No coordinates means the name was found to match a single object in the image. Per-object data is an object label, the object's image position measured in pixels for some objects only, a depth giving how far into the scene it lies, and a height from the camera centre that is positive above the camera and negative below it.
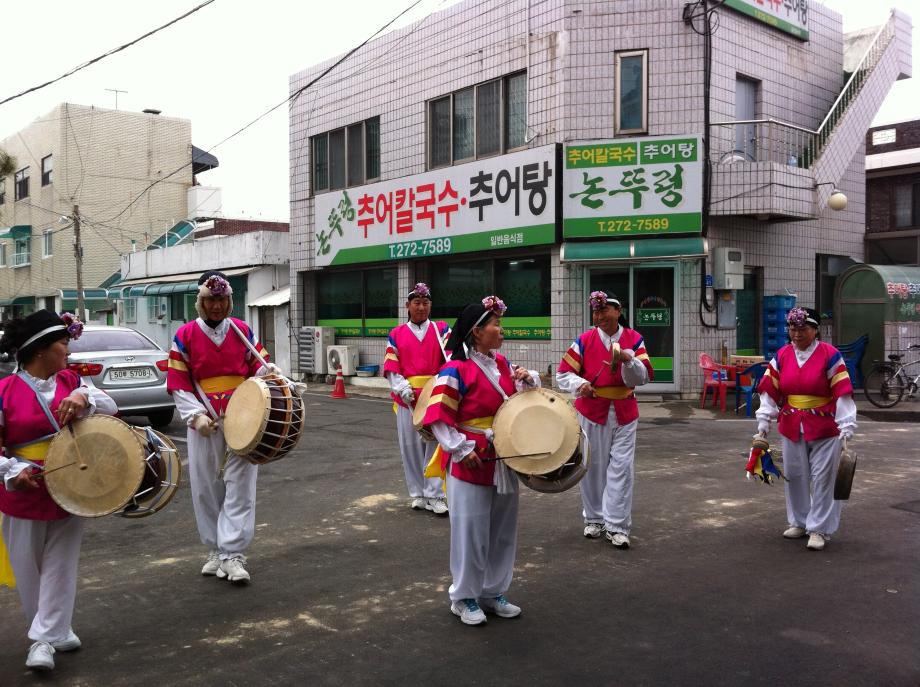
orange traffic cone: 17.56 -1.54
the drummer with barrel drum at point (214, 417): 5.38 -0.65
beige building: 36.31 +5.67
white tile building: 15.29 +3.54
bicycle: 14.37 -1.25
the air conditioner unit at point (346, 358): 20.14 -1.06
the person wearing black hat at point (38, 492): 4.05 -0.84
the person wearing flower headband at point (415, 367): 7.44 -0.48
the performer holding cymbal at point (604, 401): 6.31 -0.68
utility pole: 29.17 +2.07
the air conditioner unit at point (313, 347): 21.05 -0.84
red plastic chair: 14.28 -1.16
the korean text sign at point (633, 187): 15.04 +2.27
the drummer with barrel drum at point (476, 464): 4.57 -0.82
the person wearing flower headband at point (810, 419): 6.14 -0.80
